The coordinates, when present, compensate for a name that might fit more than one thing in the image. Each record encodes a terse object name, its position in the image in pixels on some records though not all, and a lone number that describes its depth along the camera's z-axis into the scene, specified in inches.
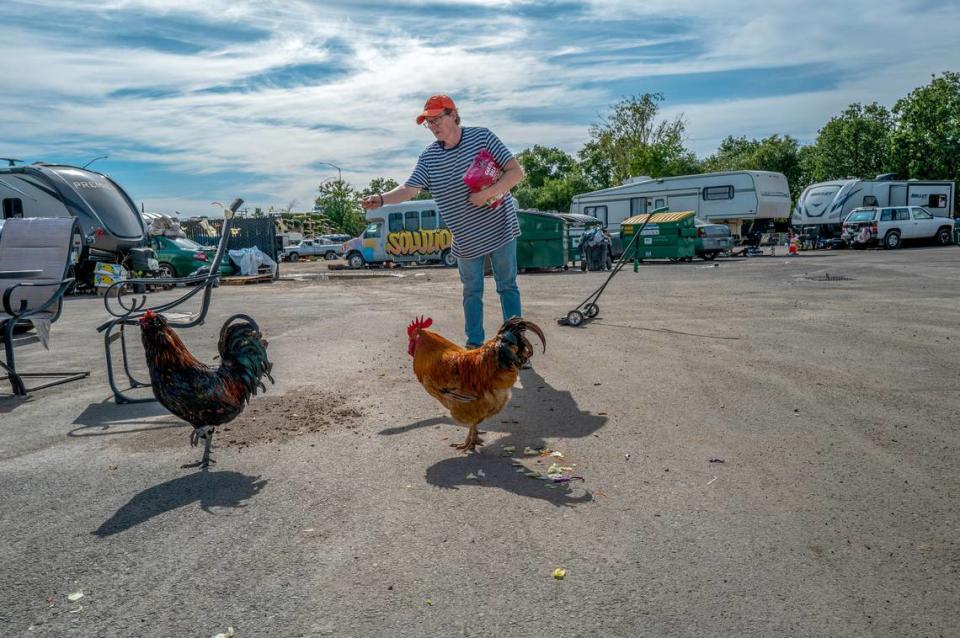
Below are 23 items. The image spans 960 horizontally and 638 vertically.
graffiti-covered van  1170.0
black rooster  145.9
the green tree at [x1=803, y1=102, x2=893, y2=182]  2055.9
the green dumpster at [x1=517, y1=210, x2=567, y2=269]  894.4
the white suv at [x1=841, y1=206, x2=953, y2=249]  1180.5
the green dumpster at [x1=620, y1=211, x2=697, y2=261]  1005.2
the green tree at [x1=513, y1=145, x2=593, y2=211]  2674.7
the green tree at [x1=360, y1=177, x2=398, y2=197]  3260.8
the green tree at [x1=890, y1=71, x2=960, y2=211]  1875.0
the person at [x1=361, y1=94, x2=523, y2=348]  203.9
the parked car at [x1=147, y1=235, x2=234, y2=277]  852.0
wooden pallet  823.1
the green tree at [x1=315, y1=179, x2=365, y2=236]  2743.6
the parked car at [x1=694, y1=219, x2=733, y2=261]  1031.6
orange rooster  144.9
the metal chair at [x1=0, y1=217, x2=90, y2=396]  222.2
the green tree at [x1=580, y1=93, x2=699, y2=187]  2007.9
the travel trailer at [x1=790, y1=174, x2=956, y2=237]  1333.7
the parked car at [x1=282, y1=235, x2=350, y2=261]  1808.6
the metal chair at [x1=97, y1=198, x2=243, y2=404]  196.9
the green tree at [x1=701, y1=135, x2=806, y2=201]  2647.6
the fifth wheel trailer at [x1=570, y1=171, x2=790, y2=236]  1209.4
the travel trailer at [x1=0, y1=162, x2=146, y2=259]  636.7
